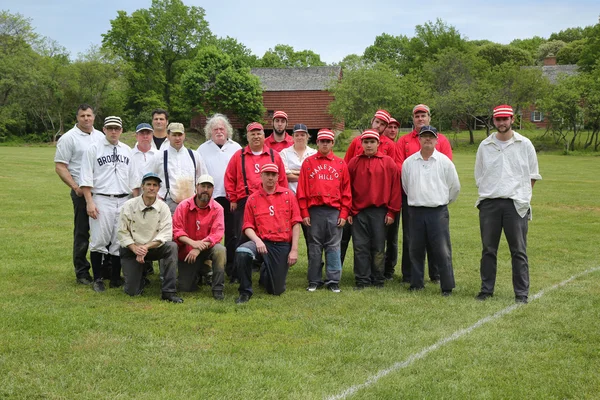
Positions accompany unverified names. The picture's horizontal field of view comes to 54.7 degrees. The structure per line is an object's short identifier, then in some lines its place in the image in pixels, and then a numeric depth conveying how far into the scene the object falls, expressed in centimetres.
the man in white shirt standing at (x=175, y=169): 783
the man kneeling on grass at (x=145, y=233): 721
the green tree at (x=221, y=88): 5362
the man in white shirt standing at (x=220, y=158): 848
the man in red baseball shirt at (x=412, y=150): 820
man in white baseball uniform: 755
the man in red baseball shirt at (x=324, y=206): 782
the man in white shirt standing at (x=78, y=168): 777
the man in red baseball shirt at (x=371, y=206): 792
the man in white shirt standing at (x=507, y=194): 712
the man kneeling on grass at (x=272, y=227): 747
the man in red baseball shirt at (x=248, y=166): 805
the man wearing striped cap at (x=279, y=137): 863
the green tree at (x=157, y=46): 6412
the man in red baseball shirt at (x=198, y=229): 740
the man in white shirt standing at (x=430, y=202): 761
